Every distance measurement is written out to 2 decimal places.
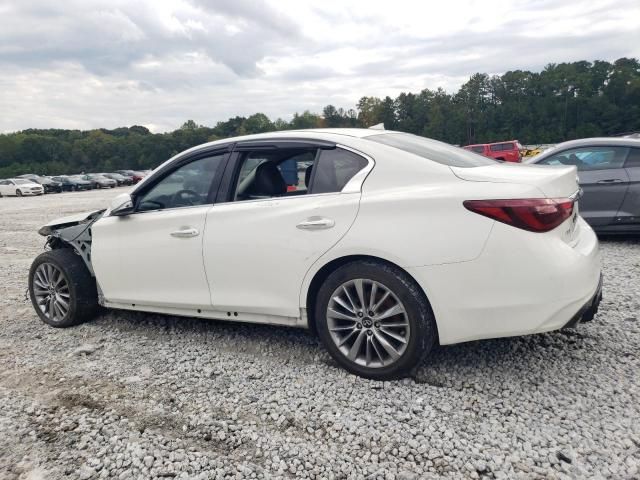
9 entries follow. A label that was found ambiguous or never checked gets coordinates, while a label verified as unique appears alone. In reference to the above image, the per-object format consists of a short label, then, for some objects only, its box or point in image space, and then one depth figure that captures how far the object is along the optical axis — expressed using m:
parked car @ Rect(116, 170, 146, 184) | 52.06
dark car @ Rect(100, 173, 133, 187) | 50.22
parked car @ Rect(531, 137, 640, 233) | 6.57
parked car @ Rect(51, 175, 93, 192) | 42.21
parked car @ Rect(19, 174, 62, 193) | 38.88
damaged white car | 2.74
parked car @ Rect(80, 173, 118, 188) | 45.27
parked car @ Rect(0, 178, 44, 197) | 35.94
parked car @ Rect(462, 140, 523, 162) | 30.58
